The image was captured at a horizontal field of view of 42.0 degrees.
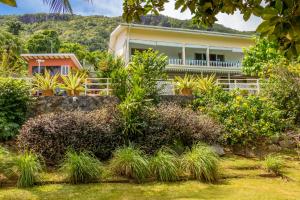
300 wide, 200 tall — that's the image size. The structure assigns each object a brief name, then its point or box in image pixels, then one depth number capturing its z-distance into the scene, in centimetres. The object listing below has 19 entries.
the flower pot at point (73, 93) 1758
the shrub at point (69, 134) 1249
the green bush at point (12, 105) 1460
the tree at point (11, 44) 3632
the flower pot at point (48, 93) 1726
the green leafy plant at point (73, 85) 1745
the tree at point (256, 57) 2316
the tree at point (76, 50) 4628
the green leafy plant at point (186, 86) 1800
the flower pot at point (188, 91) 1805
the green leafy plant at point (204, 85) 1744
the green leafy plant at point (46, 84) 1719
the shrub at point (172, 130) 1334
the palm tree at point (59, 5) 650
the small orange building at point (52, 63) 3077
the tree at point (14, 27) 5481
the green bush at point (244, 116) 1504
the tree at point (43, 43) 4759
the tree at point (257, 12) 192
